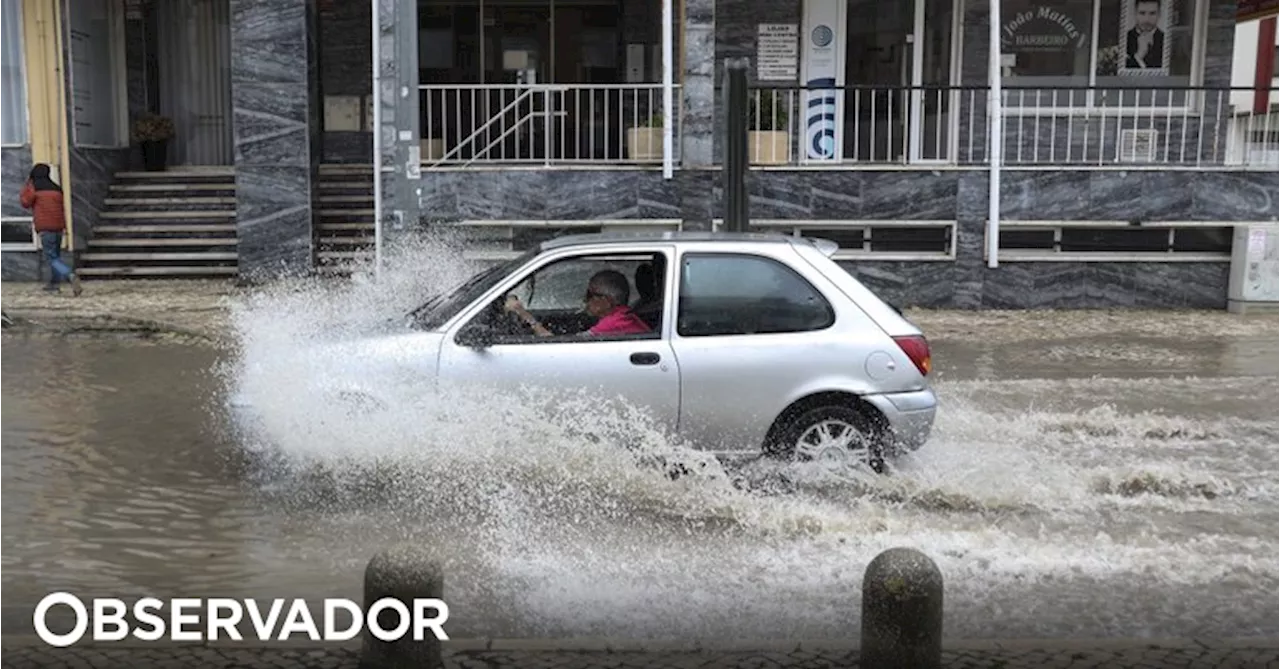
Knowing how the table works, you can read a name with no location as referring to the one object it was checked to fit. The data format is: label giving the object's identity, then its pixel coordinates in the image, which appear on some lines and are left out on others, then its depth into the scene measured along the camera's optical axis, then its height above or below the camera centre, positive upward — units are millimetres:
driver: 6801 -873
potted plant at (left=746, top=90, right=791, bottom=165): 14797 +300
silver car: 6602 -1048
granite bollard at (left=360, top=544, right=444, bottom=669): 4137 -1504
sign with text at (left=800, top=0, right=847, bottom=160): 16312 +1429
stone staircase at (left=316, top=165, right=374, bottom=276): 15305 -903
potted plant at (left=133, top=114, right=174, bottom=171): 17312 +144
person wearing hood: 14711 -774
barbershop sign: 16438 +1667
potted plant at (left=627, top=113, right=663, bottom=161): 15031 +126
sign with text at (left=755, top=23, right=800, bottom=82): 16297 +1357
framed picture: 16531 +1641
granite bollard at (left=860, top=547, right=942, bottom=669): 4109 -1544
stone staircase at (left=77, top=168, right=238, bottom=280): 15844 -1054
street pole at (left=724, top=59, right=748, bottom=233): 10516 +63
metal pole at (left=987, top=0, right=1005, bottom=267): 14305 +231
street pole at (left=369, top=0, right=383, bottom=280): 11337 +39
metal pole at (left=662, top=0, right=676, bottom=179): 14203 +720
